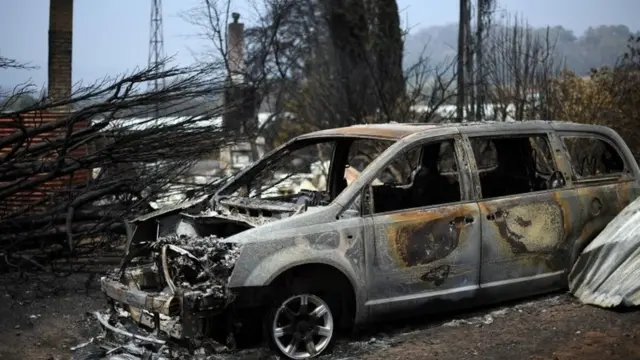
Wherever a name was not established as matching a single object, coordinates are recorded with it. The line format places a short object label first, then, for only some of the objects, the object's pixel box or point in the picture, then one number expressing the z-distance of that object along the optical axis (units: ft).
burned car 16.10
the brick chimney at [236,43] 67.62
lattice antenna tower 92.58
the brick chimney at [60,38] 51.34
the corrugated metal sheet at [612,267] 18.99
